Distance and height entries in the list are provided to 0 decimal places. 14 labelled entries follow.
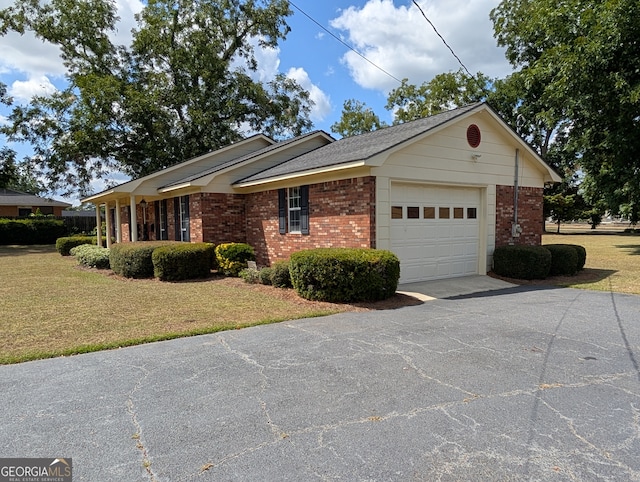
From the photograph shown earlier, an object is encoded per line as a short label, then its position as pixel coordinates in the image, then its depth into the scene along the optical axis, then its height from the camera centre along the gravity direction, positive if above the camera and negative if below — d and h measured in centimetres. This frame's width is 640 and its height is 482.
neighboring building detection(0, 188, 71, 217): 3919 +194
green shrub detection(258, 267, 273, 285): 1029 -140
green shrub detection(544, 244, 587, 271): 1224 -108
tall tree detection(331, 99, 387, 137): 4103 +1042
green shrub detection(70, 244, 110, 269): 1533 -132
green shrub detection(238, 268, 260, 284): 1083 -147
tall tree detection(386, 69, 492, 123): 3412 +1131
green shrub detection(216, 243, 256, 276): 1222 -107
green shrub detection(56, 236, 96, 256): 2169 -113
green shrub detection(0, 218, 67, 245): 2973 -51
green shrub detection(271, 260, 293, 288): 981 -132
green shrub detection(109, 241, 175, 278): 1256 -119
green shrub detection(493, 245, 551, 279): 1105 -117
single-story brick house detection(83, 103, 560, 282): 970 +73
